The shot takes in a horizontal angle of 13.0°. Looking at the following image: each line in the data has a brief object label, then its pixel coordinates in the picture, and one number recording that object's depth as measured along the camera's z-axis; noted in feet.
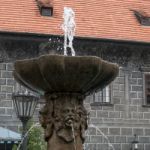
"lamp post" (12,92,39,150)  36.14
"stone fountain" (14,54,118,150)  25.95
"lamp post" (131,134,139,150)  64.18
